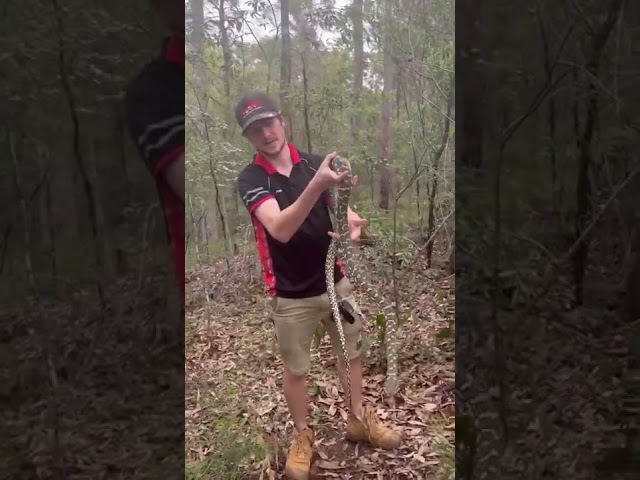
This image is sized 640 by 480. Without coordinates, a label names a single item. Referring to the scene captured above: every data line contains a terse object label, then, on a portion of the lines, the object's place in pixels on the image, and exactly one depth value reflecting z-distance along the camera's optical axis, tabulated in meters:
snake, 2.12
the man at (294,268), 2.04
